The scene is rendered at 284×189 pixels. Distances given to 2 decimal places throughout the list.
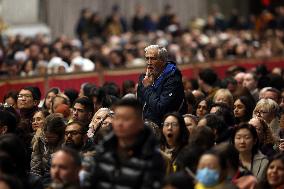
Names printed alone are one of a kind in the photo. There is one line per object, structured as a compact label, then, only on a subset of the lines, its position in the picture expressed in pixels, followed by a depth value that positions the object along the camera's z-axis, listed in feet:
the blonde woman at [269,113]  53.47
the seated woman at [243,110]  54.66
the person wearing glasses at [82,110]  54.24
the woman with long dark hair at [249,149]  43.39
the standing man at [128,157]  35.22
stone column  125.18
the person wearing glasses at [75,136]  46.14
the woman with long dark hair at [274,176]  39.19
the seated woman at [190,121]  47.09
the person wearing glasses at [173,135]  43.75
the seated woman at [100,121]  48.36
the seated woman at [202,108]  55.42
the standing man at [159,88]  50.70
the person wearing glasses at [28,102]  56.39
